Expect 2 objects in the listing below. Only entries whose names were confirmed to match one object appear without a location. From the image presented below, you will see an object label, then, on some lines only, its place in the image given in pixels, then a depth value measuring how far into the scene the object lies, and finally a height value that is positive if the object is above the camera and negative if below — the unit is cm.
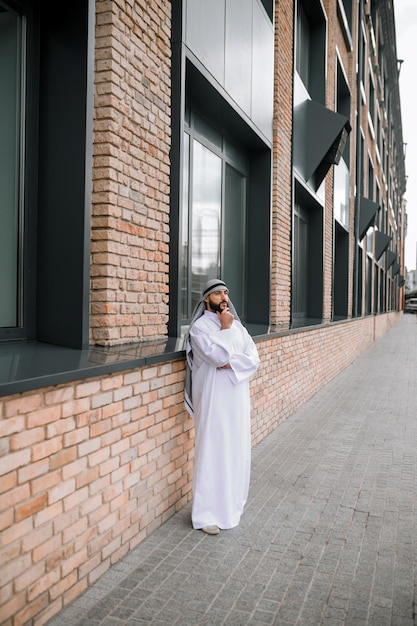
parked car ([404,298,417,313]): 9133 +11
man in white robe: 418 -87
